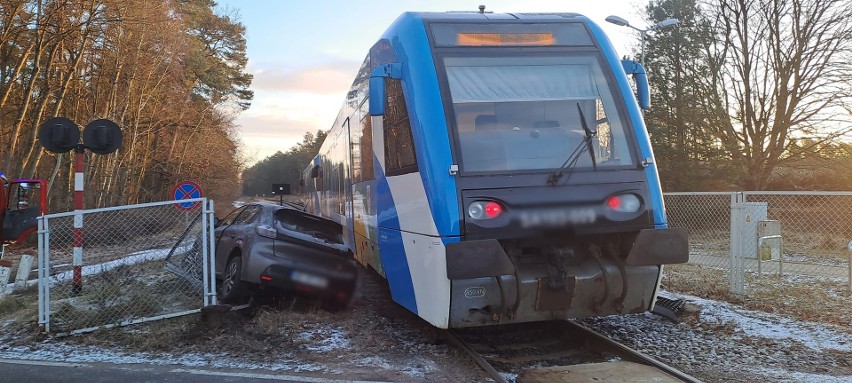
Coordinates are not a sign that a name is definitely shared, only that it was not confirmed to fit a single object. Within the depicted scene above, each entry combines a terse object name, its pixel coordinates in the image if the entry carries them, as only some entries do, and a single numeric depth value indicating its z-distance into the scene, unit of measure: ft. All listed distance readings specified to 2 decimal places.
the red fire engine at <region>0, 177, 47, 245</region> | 52.42
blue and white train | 17.22
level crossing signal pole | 28.37
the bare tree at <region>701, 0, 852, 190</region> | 73.97
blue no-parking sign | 44.96
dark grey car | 25.16
